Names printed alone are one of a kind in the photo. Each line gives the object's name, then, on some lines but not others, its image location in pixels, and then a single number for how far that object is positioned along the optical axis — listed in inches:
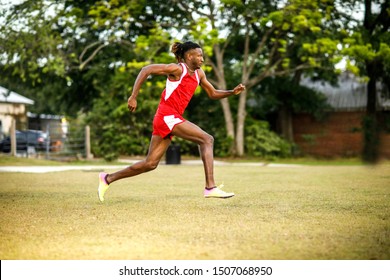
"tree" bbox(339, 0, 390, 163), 923.4
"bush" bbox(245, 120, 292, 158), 1075.3
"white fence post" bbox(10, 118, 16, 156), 952.3
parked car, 1146.1
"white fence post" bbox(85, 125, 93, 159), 971.3
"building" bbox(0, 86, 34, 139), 1593.3
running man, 294.0
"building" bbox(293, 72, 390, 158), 1337.4
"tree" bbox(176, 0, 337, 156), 924.6
